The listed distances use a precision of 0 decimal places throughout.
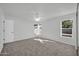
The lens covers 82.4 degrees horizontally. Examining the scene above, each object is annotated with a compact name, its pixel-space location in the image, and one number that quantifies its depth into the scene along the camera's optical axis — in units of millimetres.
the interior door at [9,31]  1694
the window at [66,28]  1568
